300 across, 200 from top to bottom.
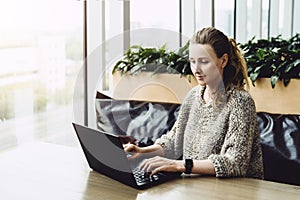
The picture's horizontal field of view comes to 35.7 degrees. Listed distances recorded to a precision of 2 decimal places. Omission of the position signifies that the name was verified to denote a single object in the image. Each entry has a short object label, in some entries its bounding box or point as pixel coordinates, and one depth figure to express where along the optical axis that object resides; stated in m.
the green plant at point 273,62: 2.55
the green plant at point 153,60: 2.88
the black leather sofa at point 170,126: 1.98
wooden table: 1.37
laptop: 1.39
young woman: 1.55
